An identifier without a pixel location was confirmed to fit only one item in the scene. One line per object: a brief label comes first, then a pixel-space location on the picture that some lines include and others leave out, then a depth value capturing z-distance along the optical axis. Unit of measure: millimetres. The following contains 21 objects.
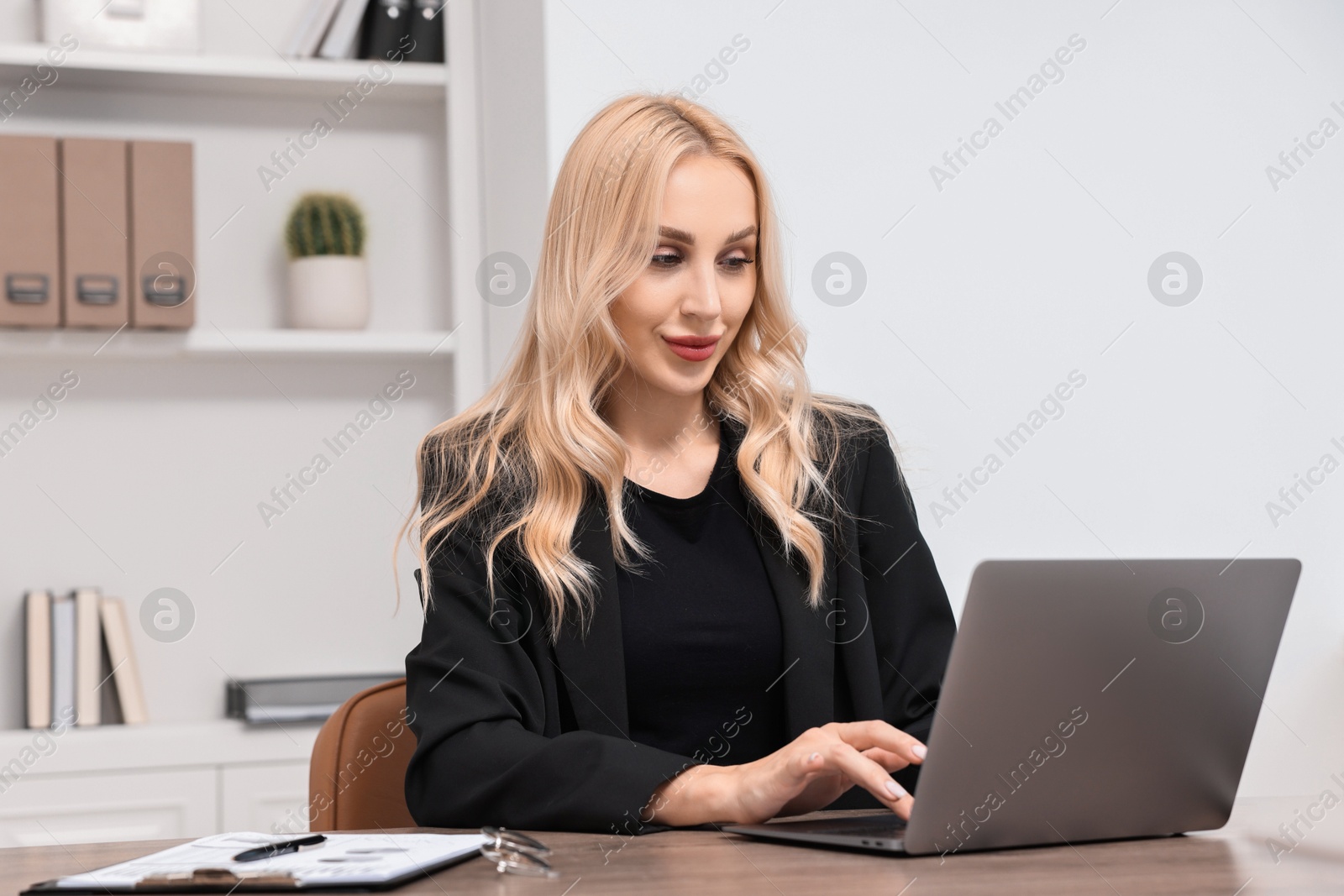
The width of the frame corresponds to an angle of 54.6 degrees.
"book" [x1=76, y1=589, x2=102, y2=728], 2455
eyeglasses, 873
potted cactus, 2635
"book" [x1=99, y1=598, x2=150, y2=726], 2484
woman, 1421
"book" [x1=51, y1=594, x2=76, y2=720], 2451
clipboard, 814
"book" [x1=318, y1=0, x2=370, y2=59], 2623
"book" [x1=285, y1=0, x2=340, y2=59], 2617
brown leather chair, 1334
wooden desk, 815
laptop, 867
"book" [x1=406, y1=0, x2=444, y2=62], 2695
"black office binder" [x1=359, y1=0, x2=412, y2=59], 2664
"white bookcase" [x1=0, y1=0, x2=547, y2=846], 2539
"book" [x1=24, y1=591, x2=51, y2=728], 2428
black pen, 885
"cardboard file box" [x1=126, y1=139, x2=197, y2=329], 2449
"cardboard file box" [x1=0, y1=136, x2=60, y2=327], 2389
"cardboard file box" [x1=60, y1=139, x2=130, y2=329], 2412
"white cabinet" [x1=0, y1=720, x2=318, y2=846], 2340
